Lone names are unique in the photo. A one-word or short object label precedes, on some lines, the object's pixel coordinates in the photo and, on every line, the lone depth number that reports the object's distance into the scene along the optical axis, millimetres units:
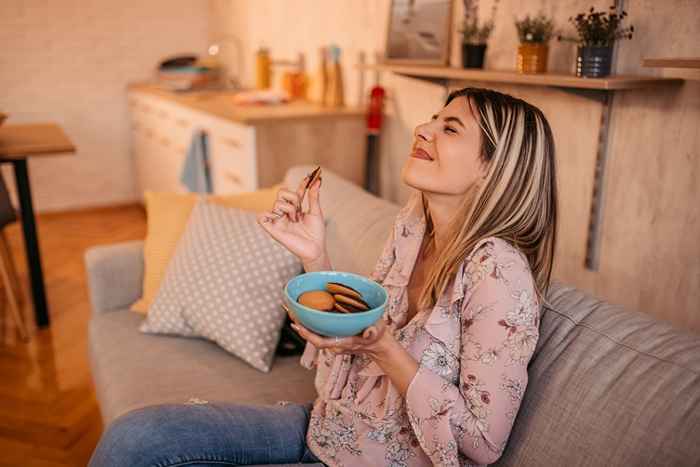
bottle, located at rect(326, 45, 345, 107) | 3109
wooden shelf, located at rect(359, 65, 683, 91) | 1565
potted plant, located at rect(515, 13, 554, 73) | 1856
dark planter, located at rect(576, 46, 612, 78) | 1658
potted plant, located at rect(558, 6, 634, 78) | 1648
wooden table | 2662
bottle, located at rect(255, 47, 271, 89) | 3857
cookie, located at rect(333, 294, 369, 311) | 945
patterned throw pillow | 1744
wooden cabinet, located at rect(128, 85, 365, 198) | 2764
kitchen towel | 3291
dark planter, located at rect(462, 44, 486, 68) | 2107
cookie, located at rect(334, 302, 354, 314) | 937
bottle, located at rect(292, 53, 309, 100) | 3467
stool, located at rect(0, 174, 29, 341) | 2740
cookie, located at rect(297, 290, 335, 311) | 939
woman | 998
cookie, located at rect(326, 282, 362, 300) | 977
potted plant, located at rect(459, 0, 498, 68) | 2111
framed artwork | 2428
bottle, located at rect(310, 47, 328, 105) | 3199
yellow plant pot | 1856
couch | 917
